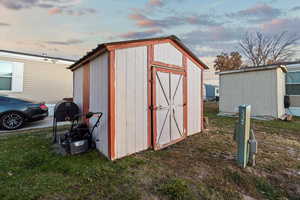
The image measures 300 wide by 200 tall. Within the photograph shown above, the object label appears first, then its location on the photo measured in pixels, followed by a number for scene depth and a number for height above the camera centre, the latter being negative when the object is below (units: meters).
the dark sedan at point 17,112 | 5.19 -0.46
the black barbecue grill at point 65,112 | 3.99 -0.35
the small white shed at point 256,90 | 7.91 +0.62
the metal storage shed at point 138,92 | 3.04 +0.21
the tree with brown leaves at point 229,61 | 22.98 +6.61
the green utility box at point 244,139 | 2.78 -0.82
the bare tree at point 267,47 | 19.03 +7.92
